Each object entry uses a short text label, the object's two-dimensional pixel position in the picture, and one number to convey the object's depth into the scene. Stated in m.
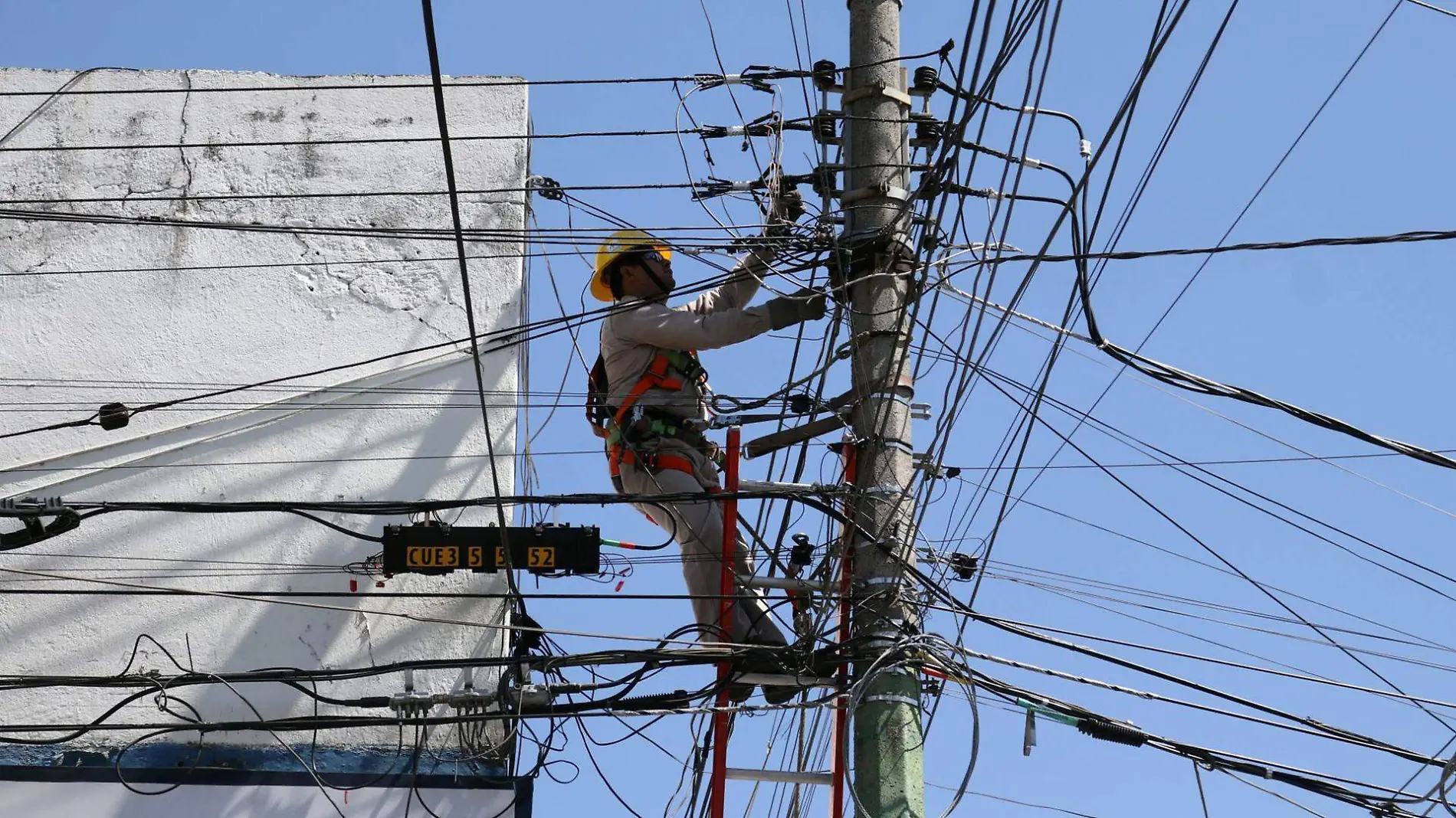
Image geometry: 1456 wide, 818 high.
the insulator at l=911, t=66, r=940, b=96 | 16.66
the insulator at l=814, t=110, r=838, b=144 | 16.56
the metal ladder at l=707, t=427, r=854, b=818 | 14.55
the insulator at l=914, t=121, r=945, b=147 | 16.55
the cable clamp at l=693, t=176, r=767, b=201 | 17.61
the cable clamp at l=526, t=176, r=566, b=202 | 20.32
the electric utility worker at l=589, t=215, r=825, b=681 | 16.70
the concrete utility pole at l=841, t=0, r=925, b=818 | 14.09
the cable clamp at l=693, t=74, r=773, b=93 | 17.91
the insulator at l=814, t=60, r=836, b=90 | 16.69
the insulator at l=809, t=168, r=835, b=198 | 16.50
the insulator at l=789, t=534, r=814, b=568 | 15.77
